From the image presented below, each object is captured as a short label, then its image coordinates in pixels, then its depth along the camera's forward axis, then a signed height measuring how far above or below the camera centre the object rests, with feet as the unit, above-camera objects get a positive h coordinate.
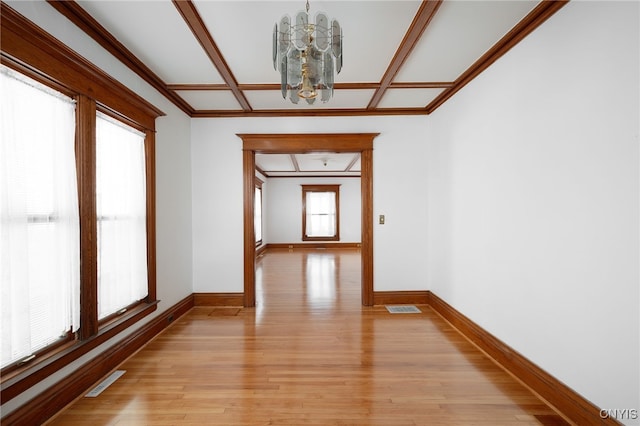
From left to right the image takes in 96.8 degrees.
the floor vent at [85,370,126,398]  6.61 -4.23
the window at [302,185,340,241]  33.22 -0.28
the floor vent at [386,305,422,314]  11.81 -4.26
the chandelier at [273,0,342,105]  5.27 +3.05
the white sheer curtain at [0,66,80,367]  5.09 -0.11
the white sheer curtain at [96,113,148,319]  7.52 -0.09
